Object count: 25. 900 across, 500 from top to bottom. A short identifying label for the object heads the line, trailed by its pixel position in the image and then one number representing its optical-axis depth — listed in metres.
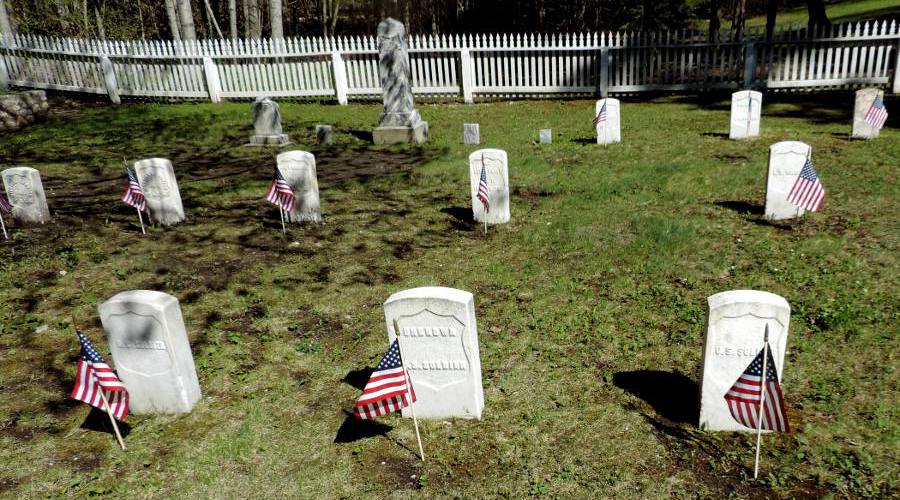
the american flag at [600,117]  14.54
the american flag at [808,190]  9.05
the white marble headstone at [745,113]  14.11
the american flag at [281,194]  9.61
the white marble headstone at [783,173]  9.30
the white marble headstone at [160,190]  10.07
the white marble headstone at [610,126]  14.52
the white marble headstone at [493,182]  9.88
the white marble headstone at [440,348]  5.34
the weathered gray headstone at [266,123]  15.89
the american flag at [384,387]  5.09
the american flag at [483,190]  9.58
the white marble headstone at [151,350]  5.57
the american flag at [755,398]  4.67
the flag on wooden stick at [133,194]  9.50
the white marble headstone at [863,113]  13.27
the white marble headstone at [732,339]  4.96
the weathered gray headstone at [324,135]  16.36
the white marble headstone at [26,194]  10.04
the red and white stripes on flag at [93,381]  5.17
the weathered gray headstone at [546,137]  15.39
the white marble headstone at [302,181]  10.10
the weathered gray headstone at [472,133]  15.58
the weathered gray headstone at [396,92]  15.51
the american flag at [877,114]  13.29
